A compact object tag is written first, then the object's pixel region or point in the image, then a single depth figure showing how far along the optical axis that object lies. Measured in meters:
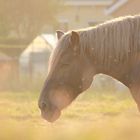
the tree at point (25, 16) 50.70
